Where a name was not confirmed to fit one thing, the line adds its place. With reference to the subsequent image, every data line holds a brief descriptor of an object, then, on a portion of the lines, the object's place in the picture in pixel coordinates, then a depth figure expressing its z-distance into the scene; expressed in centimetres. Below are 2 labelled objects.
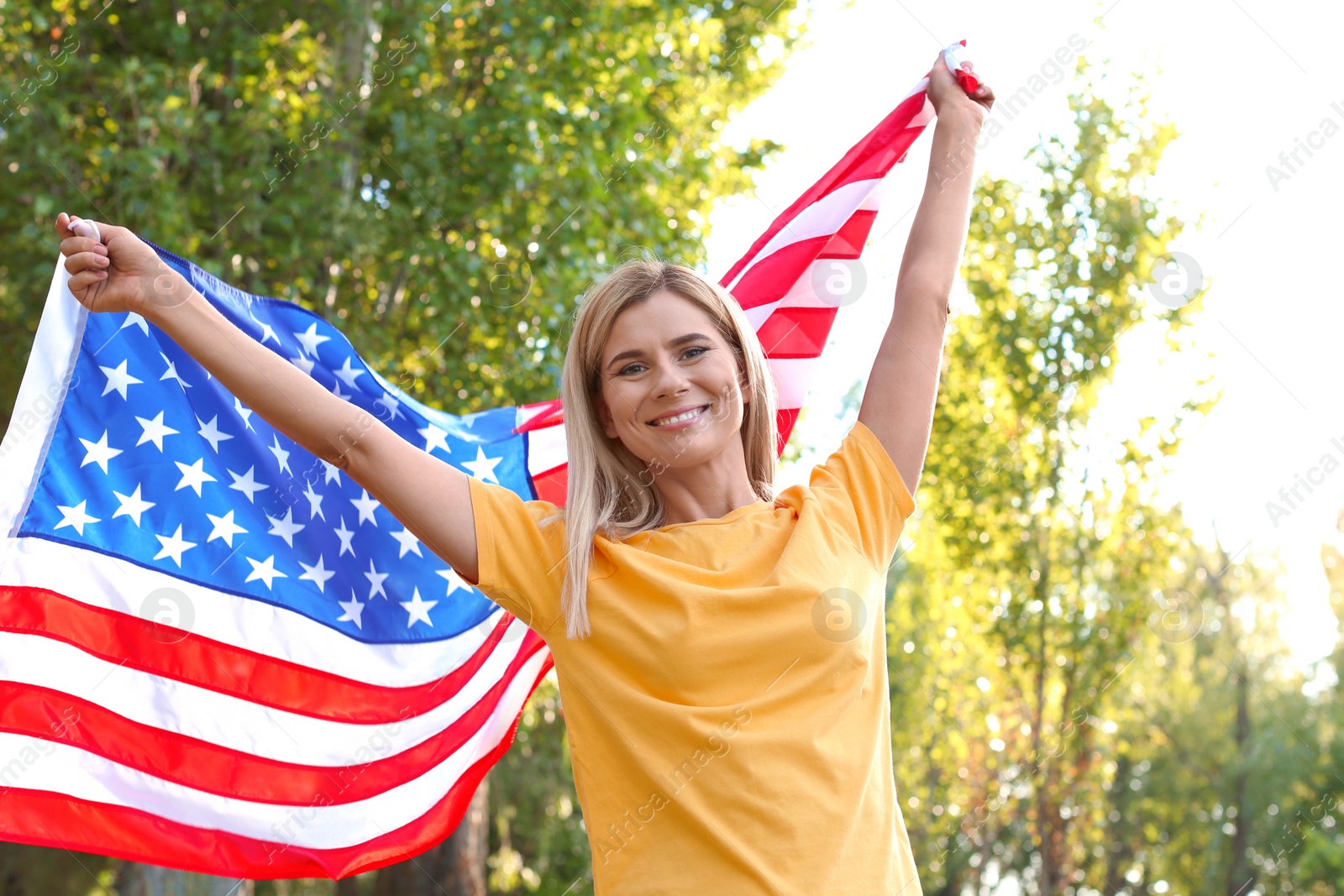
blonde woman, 186
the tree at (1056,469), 1359
